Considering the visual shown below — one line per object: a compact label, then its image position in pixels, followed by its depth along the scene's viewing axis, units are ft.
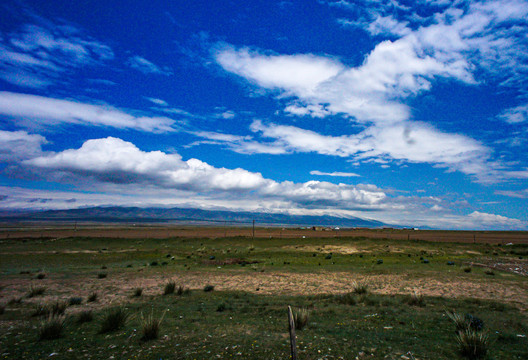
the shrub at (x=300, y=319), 33.75
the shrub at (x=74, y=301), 46.95
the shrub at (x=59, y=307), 39.59
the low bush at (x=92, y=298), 49.93
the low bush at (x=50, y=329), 30.68
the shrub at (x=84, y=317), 37.01
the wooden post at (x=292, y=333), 18.75
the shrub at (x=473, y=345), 25.27
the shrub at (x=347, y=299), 46.76
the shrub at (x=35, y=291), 52.65
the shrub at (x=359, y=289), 52.95
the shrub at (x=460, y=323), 31.80
